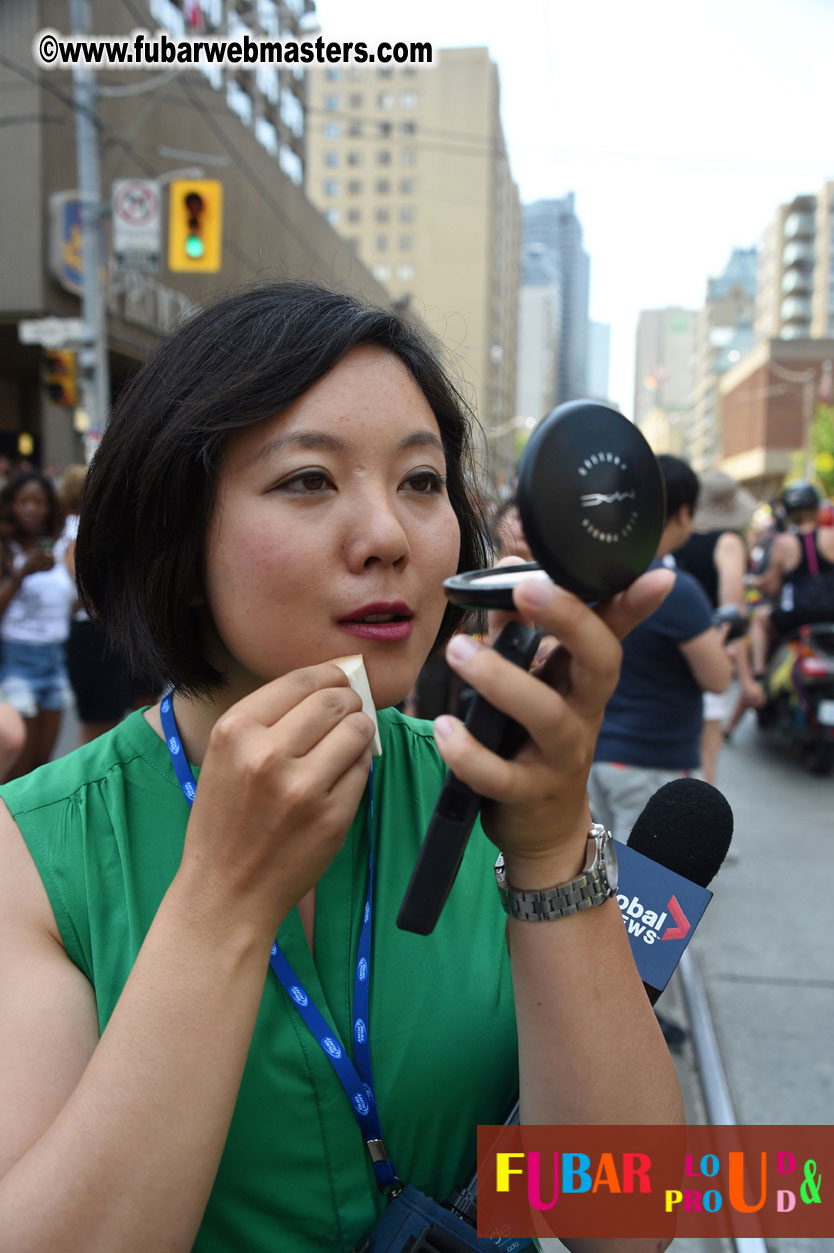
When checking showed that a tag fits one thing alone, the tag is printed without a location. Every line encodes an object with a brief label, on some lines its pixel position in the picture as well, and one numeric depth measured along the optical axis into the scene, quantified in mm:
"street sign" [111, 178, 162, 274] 11281
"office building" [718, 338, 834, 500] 66562
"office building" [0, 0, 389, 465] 14867
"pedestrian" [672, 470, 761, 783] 6086
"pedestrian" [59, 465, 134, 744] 5348
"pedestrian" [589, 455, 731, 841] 3781
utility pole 11648
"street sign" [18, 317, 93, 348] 10977
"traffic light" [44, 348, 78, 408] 12695
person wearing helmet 7645
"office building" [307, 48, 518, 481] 80688
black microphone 1252
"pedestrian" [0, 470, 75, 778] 5453
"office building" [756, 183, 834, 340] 90688
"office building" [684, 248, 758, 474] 108688
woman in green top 917
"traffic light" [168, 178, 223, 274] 10344
